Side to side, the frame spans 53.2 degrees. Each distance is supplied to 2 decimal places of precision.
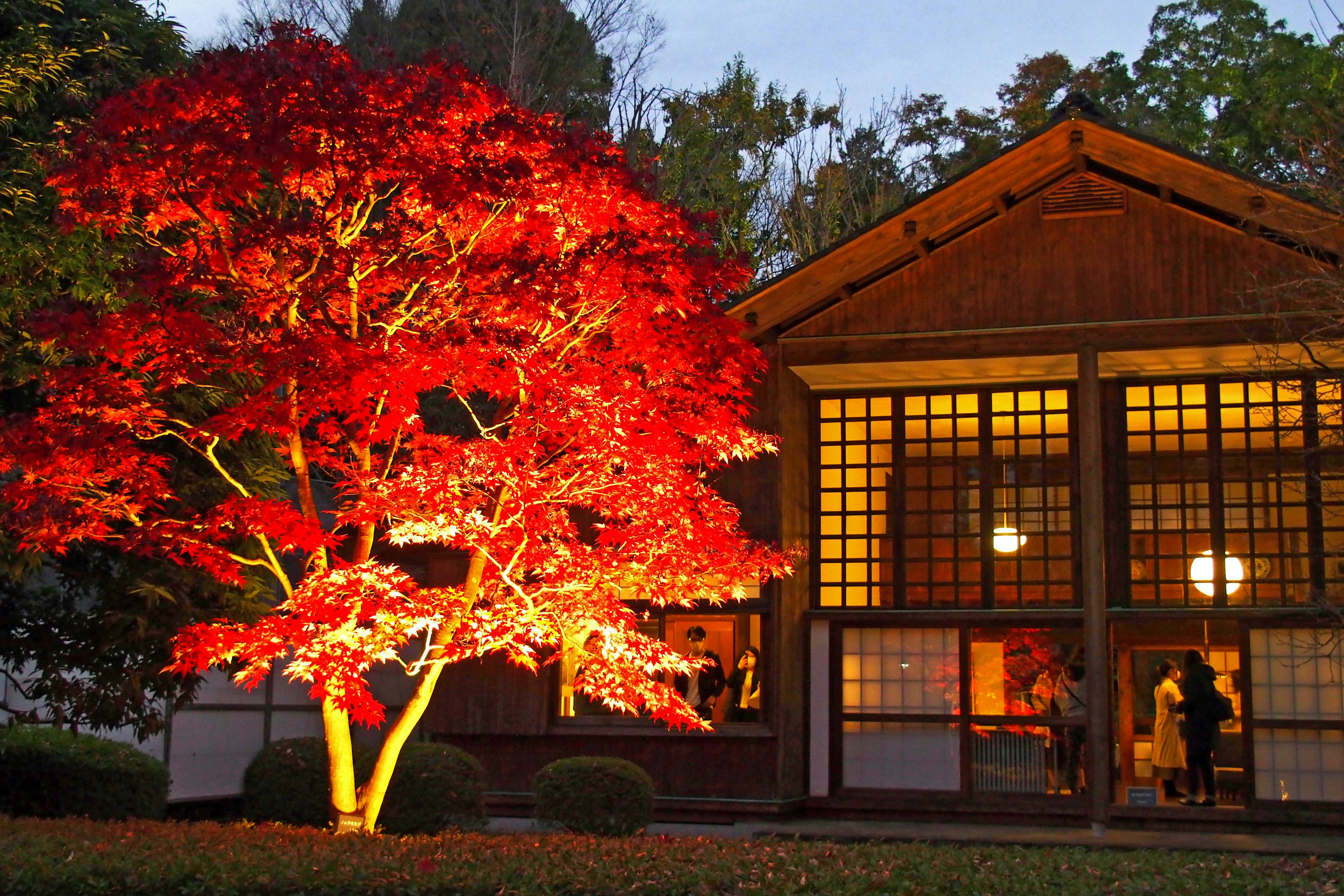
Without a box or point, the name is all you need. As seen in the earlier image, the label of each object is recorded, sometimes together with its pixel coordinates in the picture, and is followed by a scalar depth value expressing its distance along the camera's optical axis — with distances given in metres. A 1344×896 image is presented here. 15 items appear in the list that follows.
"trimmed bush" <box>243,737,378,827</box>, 13.53
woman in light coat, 15.90
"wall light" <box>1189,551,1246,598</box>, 14.88
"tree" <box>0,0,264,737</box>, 11.11
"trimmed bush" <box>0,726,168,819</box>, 12.12
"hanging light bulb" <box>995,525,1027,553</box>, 15.60
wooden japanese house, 14.27
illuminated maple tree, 9.51
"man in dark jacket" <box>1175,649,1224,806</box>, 14.73
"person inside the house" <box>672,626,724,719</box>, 15.55
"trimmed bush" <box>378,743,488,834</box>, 12.94
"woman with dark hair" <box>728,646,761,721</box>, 15.32
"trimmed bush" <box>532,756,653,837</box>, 12.70
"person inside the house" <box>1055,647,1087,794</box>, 14.91
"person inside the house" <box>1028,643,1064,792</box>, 14.94
